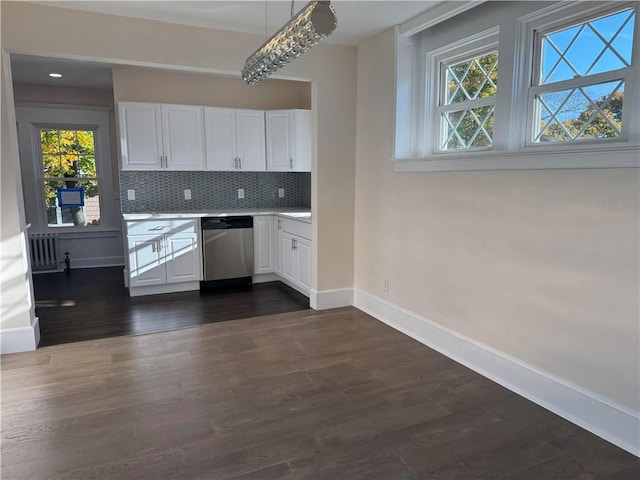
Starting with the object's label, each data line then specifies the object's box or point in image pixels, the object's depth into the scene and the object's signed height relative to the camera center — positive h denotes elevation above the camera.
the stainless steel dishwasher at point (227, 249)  4.93 -0.75
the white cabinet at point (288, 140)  5.27 +0.55
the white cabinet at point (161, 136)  4.69 +0.56
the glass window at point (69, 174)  6.06 +0.18
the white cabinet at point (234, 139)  5.03 +0.55
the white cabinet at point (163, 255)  4.65 -0.77
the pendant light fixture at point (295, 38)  1.96 +0.74
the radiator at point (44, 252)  5.88 -0.90
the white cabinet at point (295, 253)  4.47 -0.76
